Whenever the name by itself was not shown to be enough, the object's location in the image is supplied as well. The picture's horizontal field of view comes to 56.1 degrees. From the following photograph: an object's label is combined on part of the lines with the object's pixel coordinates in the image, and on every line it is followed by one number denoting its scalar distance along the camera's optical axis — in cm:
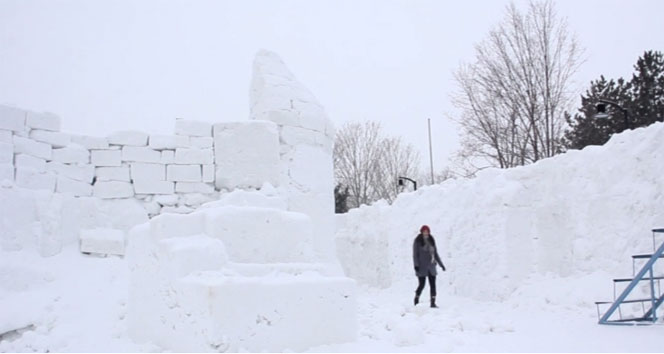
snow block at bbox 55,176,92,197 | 949
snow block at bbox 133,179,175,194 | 1009
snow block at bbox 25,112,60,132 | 936
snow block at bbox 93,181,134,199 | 988
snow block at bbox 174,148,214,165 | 1025
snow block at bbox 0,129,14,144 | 899
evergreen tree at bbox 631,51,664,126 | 2214
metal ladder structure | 682
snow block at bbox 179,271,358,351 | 541
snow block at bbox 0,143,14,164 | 889
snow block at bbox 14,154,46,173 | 906
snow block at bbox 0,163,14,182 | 880
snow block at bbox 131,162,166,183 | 1010
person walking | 1010
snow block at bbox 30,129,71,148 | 940
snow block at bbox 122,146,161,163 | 1008
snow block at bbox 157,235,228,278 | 598
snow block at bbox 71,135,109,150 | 987
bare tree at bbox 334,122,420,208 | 3756
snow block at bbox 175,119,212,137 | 1035
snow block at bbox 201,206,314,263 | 650
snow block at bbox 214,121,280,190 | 1036
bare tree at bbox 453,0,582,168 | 2161
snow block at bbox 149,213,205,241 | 681
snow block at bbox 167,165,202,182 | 1025
